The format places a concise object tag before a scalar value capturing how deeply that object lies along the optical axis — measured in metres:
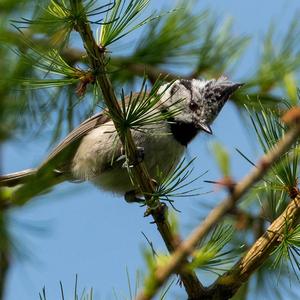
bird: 6.94
